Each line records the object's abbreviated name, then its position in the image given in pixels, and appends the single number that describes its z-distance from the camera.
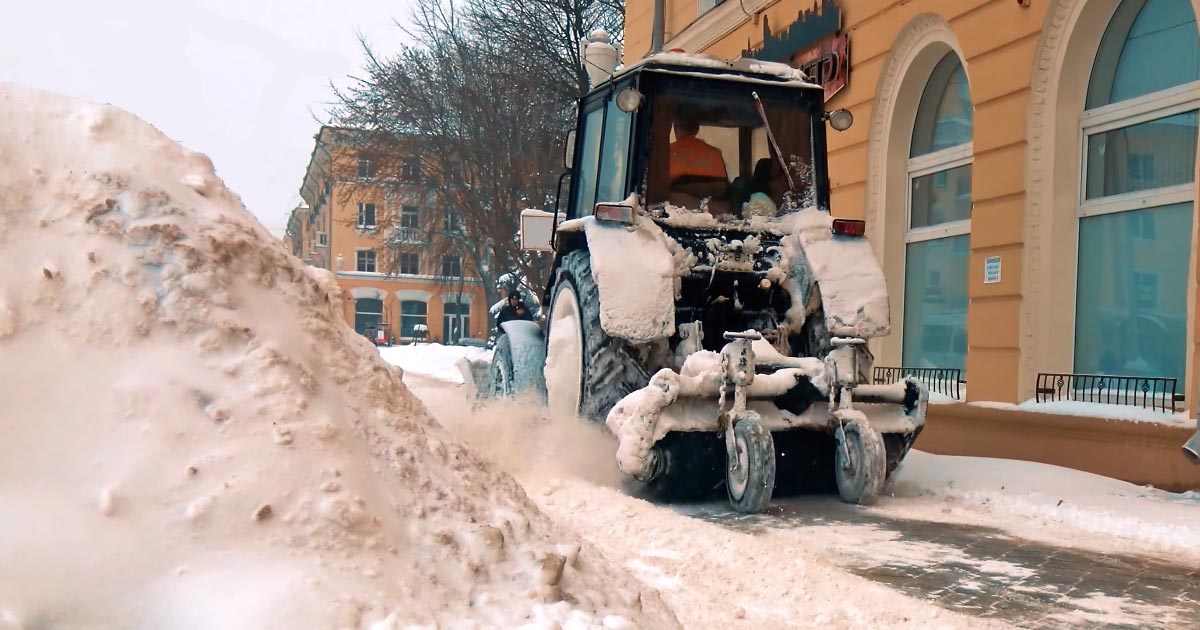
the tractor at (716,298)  4.95
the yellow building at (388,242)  23.16
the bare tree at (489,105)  18.55
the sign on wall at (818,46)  10.46
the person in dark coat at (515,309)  9.87
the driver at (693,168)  5.98
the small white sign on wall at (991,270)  8.02
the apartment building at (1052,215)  6.75
